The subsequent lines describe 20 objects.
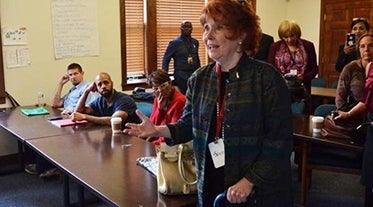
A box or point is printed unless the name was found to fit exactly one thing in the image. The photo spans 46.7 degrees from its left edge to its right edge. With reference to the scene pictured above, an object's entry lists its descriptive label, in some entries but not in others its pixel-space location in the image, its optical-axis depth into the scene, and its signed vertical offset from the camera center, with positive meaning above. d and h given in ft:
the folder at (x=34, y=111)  13.08 -2.27
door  20.84 +0.48
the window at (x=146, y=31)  17.89 +0.24
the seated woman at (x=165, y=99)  10.20 -1.47
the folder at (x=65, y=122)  11.21 -2.23
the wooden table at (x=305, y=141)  8.71 -2.20
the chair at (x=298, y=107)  12.89 -2.12
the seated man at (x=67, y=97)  13.30 -1.98
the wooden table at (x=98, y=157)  5.92 -2.20
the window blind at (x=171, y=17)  19.04 +0.85
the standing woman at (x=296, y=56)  13.92 -0.64
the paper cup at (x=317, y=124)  9.83 -2.00
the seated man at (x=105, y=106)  11.31 -1.90
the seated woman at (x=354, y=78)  9.93 -1.00
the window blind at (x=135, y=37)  17.98 -0.02
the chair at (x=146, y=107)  14.05 -2.35
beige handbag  5.78 -1.78
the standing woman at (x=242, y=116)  4.67 -0.87
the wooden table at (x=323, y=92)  16.20 -2.19
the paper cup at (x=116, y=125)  10.12 -2.05
